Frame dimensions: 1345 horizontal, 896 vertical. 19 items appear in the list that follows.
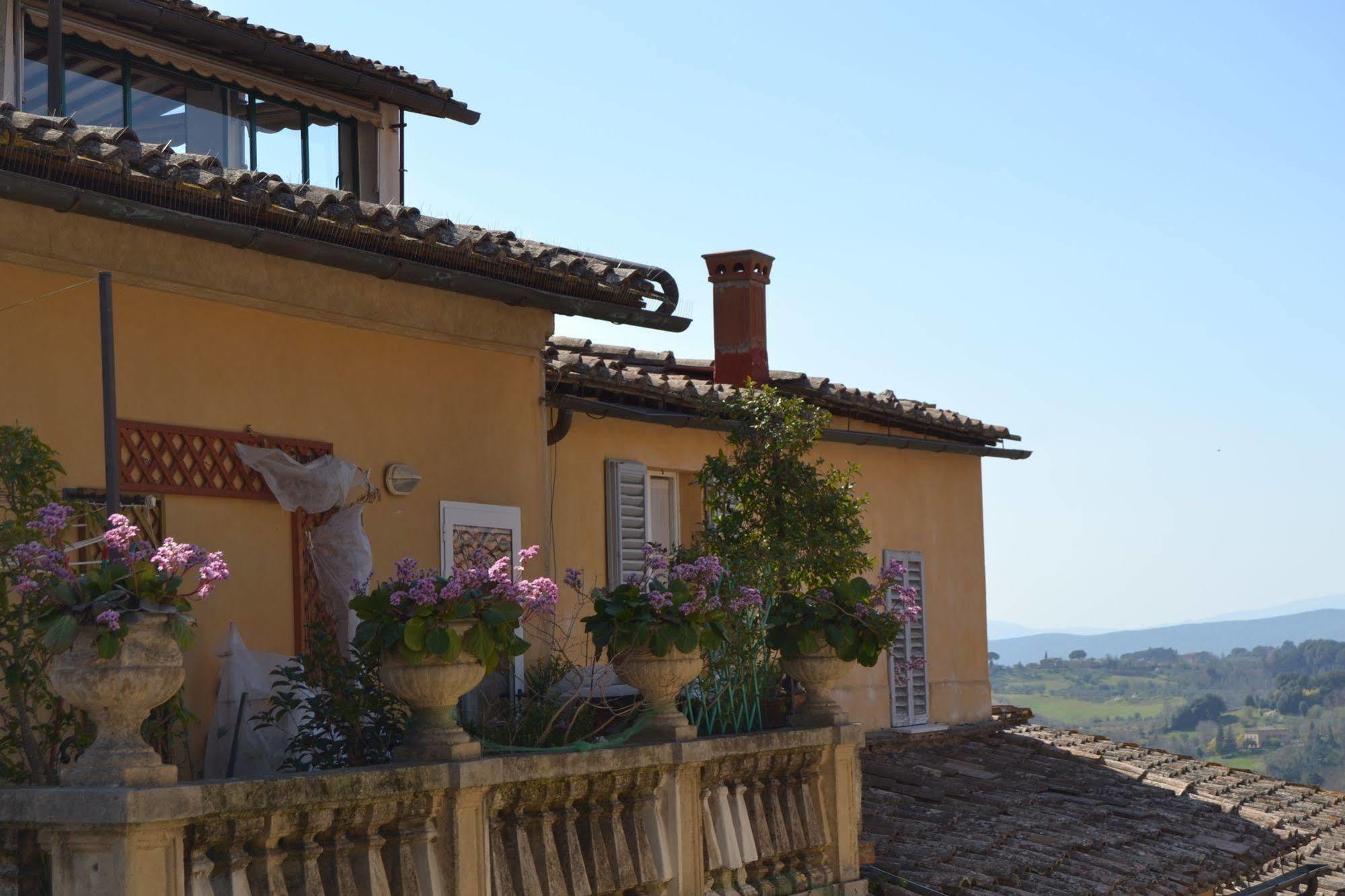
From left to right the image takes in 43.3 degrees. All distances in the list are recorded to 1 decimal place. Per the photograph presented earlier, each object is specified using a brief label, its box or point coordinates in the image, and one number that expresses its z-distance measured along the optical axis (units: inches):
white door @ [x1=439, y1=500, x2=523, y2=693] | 415.2
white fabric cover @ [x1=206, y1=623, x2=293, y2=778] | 336.5
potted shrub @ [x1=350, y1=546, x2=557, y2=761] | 275.4
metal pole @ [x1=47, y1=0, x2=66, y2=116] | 412.5
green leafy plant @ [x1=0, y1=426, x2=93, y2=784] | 264.4
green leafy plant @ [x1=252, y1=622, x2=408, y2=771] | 312.5
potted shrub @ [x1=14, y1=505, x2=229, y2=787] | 222.5
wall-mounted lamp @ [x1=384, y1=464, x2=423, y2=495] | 399.2
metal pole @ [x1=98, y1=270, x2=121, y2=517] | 299.3
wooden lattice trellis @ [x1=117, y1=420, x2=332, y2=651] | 339.9
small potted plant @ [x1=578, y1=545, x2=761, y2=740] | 335.9
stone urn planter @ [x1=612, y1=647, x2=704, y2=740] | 338.6
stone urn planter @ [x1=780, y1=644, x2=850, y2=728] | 390.6
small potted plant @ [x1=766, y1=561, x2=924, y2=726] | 390.6
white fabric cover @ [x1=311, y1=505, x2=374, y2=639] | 382.0
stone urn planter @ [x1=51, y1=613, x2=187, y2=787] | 222.4
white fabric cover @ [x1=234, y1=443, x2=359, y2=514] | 365.7
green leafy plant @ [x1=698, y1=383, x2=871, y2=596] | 428.1
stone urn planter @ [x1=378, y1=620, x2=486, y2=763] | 277.0
